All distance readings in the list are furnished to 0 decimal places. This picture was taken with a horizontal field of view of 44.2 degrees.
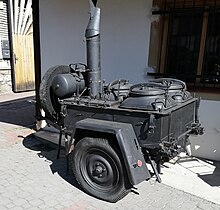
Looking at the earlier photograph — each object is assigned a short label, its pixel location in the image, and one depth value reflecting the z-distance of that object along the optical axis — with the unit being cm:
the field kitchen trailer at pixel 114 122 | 304
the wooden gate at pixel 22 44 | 1065
